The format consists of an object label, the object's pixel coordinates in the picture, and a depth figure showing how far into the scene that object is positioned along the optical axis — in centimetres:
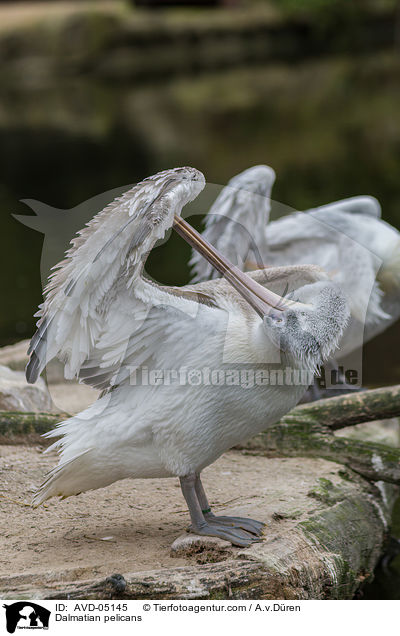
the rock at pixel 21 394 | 1009
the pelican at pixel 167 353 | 661
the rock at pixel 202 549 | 711
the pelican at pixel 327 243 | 1196
